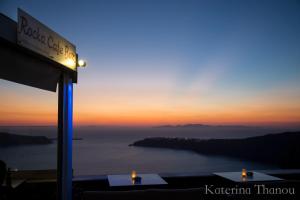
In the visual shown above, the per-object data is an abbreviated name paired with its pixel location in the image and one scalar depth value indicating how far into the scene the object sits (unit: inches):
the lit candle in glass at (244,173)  146.6
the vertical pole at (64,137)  114.5
